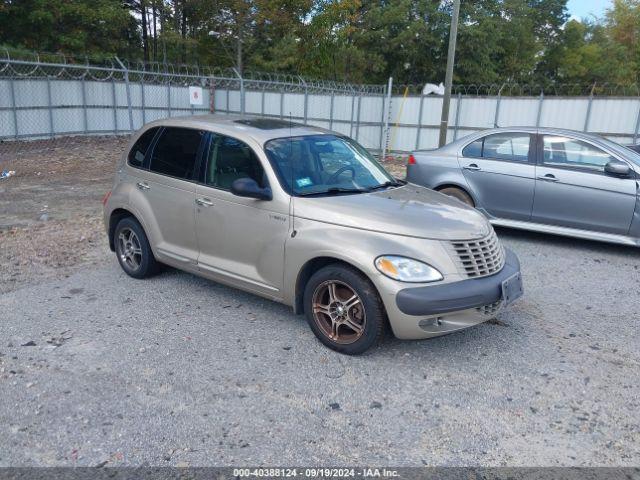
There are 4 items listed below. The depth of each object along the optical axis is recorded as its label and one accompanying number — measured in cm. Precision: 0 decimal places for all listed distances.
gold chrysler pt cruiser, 394
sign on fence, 1939
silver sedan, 695
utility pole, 1523
